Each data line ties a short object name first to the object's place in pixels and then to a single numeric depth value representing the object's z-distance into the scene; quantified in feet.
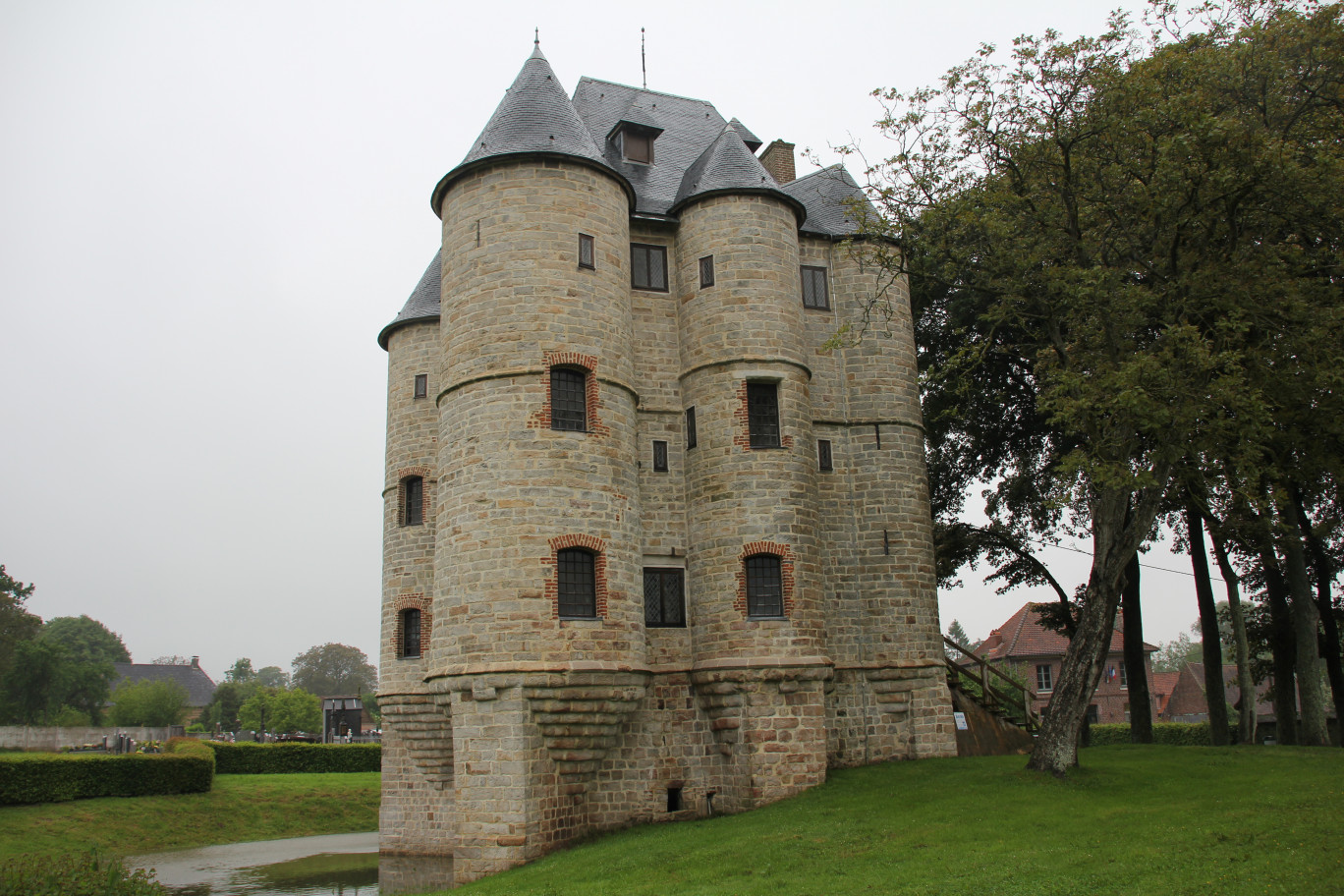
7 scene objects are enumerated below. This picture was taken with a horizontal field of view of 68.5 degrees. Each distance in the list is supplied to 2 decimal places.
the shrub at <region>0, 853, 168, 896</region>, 44.42
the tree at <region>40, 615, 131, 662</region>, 346.15
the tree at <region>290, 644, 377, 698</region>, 472.85
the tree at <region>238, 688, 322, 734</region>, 276.21
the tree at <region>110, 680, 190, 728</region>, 254.06
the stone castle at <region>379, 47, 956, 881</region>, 64.28
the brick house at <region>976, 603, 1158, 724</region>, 181.88
